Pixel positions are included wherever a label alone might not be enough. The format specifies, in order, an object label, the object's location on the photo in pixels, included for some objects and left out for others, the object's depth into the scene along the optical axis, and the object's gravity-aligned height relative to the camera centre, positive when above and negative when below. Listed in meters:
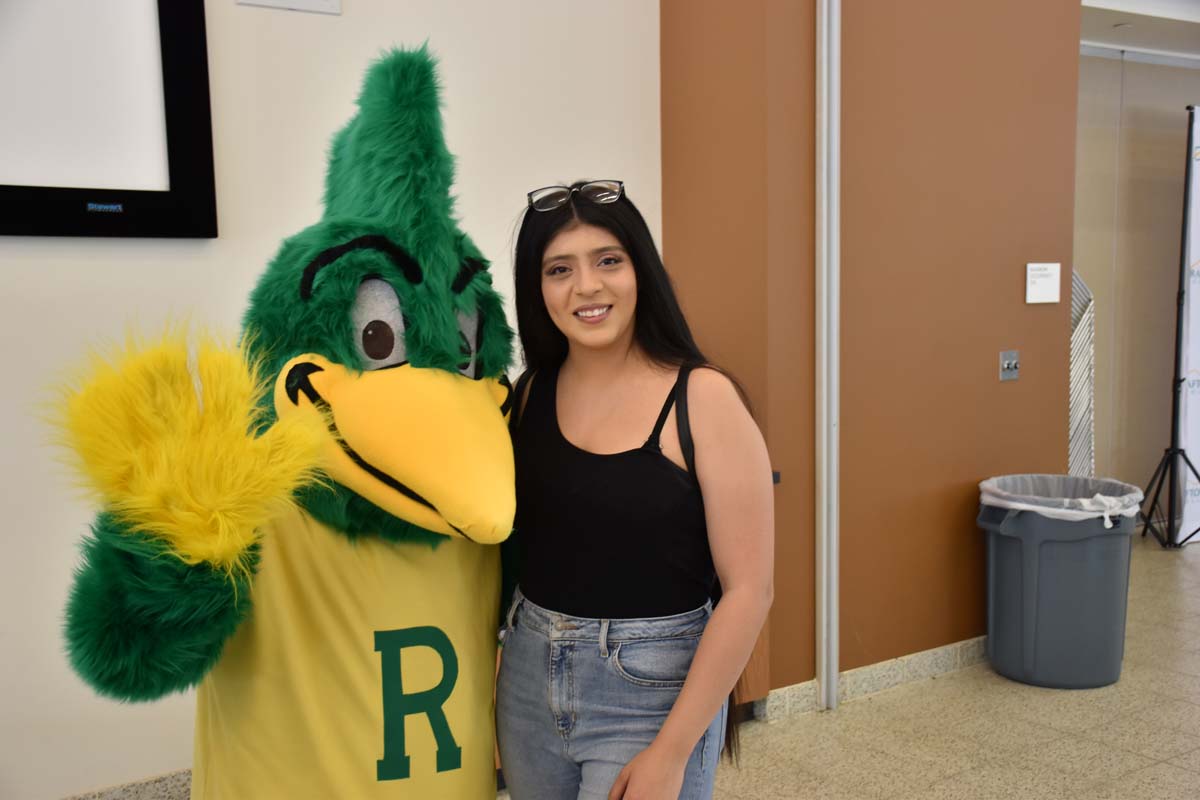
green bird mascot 1.03 -0.27
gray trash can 3.05 -0.94
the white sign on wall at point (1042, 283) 3.39 +0.08
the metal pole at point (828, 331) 2.77 -0.07
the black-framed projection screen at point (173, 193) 2.10 +0.29
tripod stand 4.84 -0.93
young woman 1.28 -0.34
